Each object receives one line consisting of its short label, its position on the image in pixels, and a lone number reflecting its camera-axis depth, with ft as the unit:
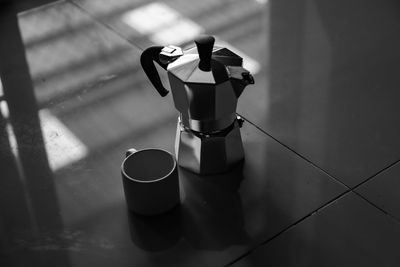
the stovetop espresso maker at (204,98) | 3.50
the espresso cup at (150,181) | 3.43
